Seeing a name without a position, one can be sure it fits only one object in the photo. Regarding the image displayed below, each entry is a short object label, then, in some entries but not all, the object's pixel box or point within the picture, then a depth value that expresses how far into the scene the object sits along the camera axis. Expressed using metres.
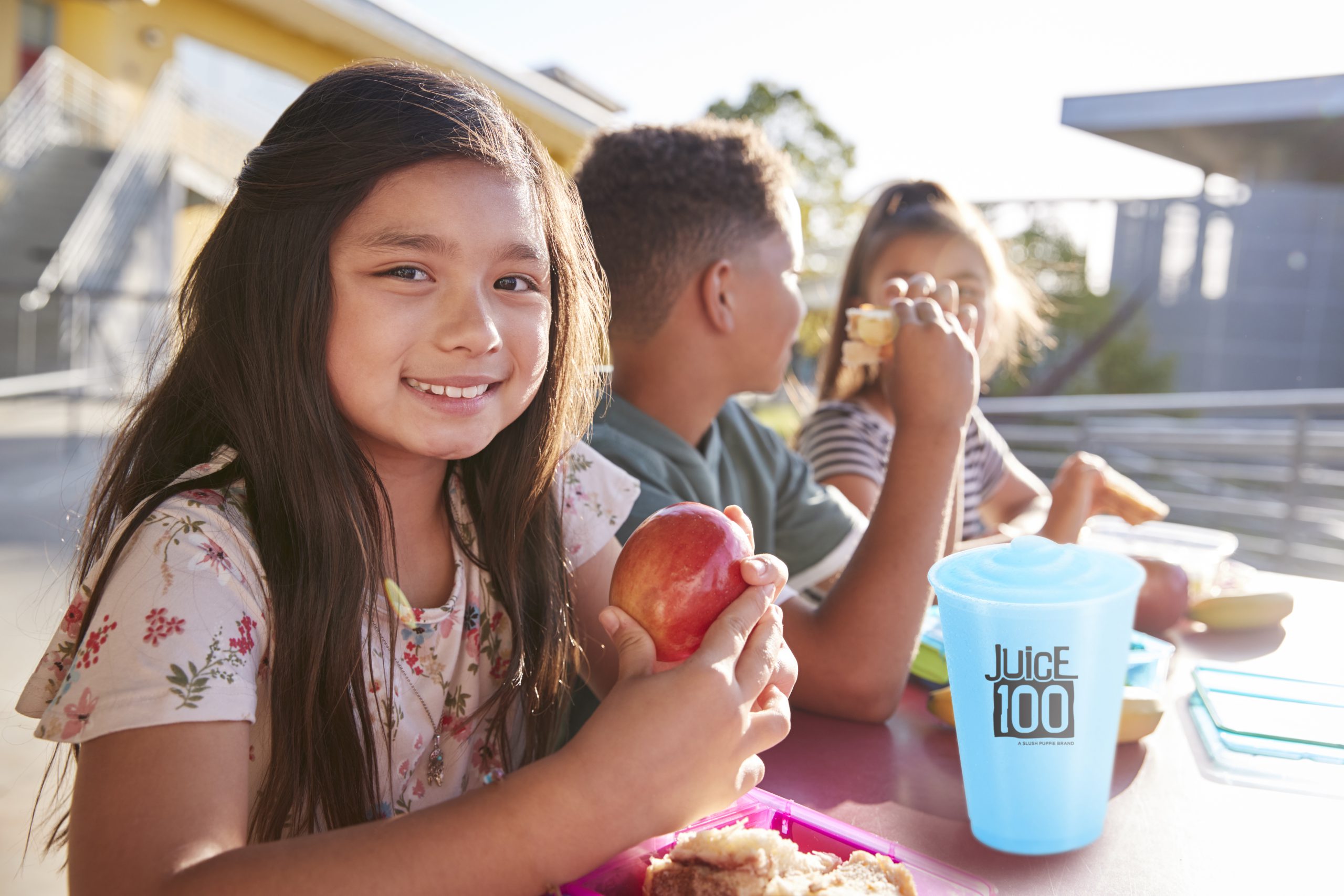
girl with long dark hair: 0.80
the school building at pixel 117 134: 10.70
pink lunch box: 0.84
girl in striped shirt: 2.26
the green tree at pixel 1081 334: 9.09
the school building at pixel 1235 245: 5.36
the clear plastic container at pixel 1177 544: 1.94
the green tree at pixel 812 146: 15.26
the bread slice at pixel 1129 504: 2.11
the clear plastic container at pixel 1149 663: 1.37
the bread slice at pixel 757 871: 0.79
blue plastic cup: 0.90
